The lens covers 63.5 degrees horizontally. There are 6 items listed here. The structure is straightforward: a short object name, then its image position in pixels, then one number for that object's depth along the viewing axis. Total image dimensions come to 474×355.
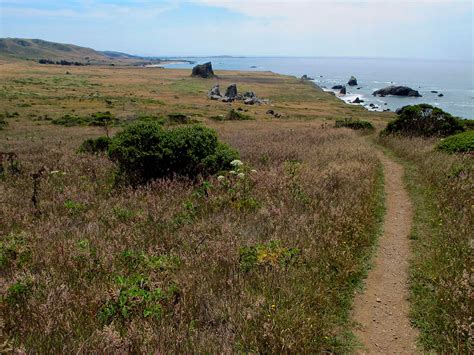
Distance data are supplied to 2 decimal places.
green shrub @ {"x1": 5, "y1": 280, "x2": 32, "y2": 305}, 5.03
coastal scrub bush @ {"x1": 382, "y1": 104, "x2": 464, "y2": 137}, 23.48
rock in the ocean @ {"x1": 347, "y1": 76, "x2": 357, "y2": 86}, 161.88
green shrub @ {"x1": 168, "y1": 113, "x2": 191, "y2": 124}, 41.95
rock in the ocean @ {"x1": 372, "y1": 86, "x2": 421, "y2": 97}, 116.94
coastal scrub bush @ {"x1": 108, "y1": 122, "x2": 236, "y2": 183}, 12.92
